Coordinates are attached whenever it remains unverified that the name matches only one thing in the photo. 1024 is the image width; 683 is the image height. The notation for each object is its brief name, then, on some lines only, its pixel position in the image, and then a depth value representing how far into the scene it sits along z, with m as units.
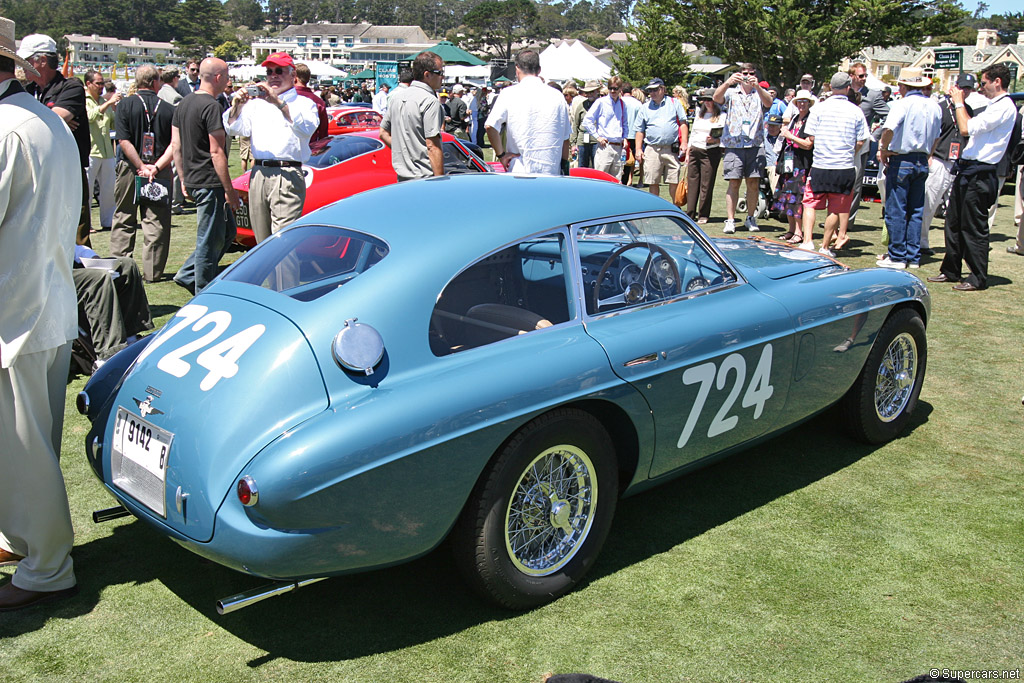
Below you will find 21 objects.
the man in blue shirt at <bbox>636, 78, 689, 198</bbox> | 12.02
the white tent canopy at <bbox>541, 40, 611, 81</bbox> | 32.25
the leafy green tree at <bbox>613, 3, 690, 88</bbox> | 51.72
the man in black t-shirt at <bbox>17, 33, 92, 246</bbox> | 6.65
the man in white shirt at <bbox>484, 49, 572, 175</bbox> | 7.86
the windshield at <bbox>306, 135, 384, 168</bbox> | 9.88
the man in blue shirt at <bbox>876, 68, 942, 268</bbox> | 8.77
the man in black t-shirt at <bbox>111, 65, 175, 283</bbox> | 8.25
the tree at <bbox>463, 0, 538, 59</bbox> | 183.75
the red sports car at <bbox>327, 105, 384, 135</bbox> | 19.53
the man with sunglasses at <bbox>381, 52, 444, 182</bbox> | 7.28
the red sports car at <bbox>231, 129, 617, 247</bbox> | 9.50
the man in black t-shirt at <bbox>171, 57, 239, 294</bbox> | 7.32
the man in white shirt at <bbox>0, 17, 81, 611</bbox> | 3.02
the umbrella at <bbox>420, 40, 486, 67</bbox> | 41.72
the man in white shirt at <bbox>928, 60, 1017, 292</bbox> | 7.91
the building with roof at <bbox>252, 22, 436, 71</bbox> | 175.38
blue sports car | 2.74
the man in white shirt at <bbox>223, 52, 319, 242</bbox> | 7.05
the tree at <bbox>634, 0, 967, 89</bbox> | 44.41
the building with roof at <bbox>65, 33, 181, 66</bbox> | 160.00
